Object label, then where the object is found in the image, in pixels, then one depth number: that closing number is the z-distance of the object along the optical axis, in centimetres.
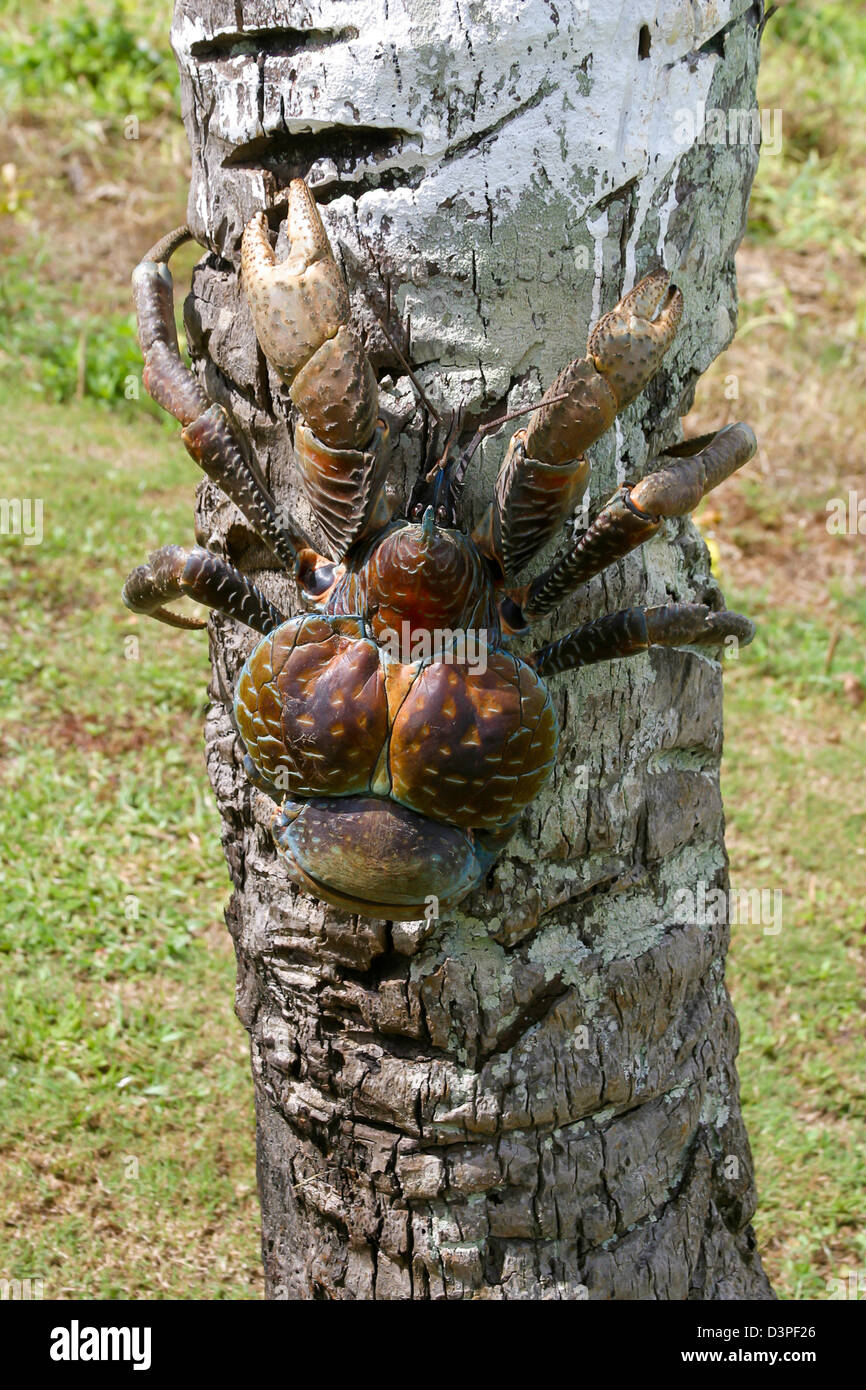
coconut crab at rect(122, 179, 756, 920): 133
